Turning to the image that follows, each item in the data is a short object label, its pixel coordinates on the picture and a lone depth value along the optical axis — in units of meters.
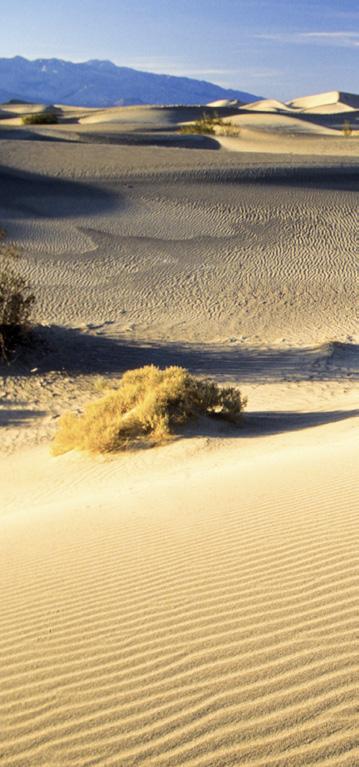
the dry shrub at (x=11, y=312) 15.85
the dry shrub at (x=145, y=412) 10.99
